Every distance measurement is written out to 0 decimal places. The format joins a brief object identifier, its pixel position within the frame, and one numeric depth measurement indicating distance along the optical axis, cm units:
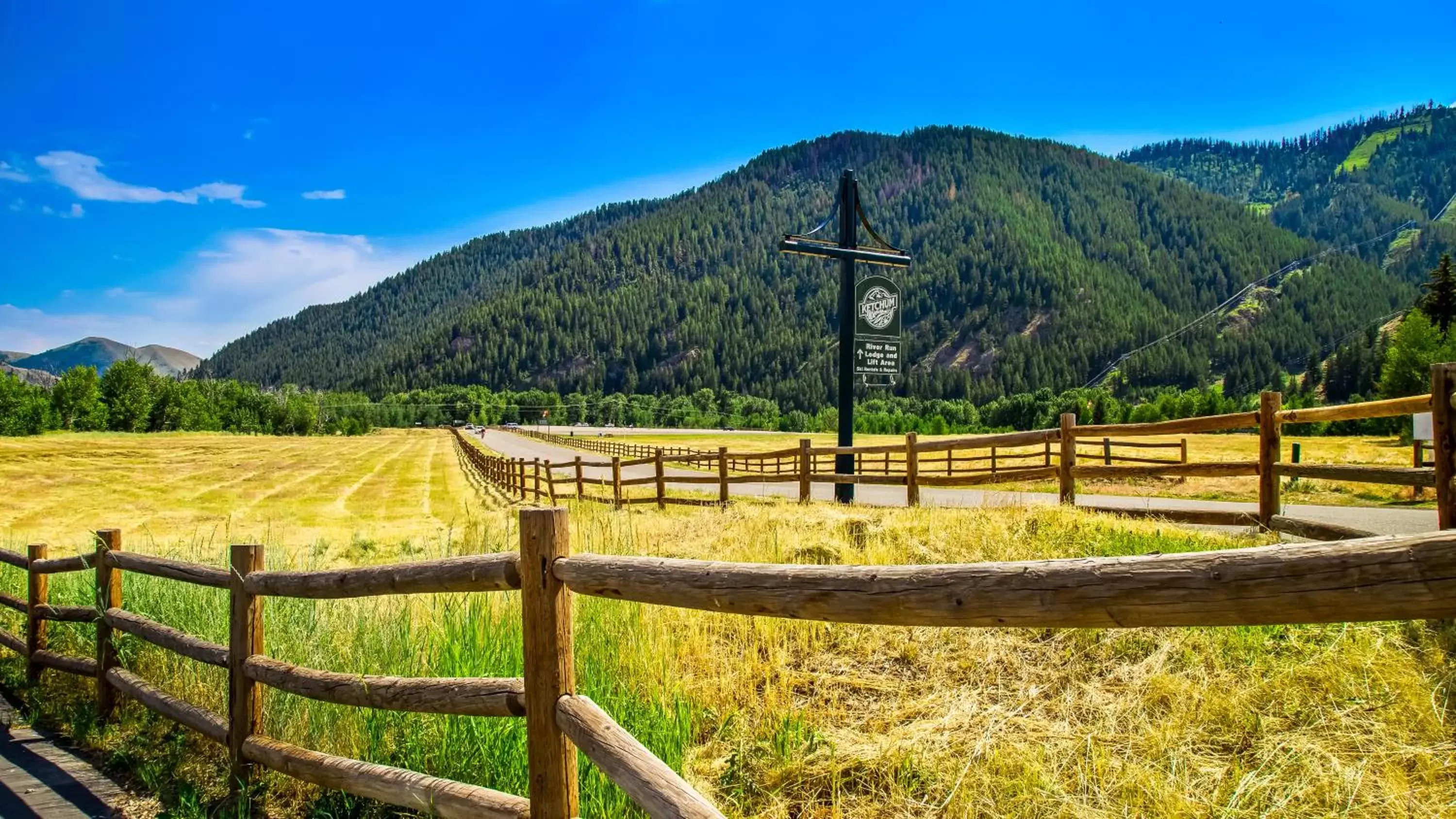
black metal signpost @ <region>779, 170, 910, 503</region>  1468
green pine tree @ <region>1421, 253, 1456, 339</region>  4678
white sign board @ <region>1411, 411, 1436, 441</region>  843
